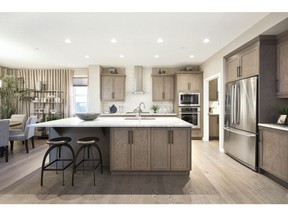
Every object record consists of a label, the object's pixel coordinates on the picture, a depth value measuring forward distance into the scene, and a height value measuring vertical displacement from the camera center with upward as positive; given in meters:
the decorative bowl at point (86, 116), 3.47 -0.21
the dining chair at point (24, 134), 4.53 -0.74
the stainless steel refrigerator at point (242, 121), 3.38 -0.32
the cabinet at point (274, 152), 2.70 -0.75
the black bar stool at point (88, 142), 2.88 -0.59
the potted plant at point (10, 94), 6.21 +0.40
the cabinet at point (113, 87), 6.55 +0.67
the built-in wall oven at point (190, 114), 6.23 -0.30
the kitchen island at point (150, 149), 3.06 -0.74
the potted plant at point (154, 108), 6.60 -0.09
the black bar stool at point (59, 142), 2.82 -0.58
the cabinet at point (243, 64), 3.36 +0.88
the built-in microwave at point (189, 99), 6.26 +0.23
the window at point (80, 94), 7.07 +0.45
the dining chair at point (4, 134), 3.86 -0.63
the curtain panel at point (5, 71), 6.56 +1.29
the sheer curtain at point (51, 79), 6.96 +1.02
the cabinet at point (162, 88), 6.66 +0.65
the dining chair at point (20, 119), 5.09 -0.40
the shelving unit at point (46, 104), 6.86 +0.05
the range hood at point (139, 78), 6.71 +1.02
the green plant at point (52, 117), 6.23 -0.41
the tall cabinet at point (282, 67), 3.02 +0.66
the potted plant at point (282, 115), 2.98 -0.16
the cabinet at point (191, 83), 6.30 +0.79
